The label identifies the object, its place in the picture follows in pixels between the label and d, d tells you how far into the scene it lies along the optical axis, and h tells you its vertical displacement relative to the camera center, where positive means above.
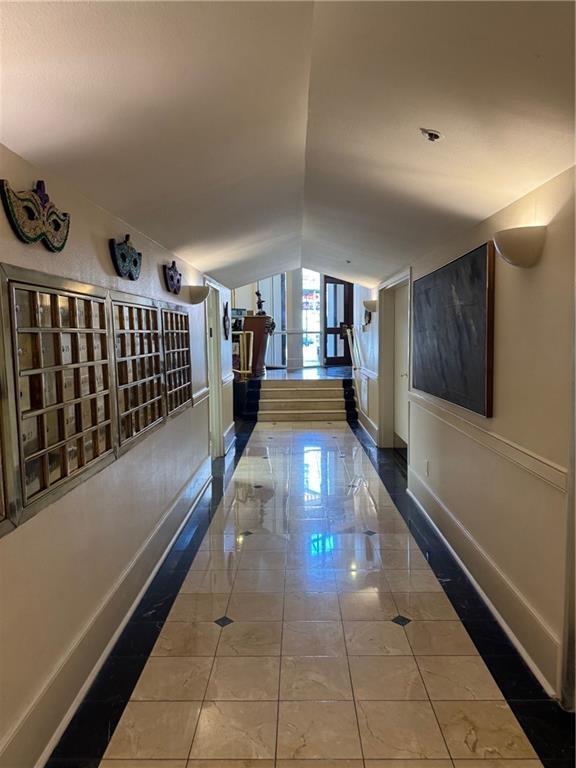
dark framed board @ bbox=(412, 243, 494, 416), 2.82 +0.07
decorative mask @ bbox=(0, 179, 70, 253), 1.66 +0.47
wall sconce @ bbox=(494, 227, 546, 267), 2.21 +0.41
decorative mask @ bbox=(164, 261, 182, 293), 3.85 +0.53
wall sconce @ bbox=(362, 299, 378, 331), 7.11 +0.49
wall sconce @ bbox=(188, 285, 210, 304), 4.64 +0.48
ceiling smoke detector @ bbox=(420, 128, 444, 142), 2.07 +0.84
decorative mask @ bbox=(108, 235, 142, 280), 2.68 +0.49
